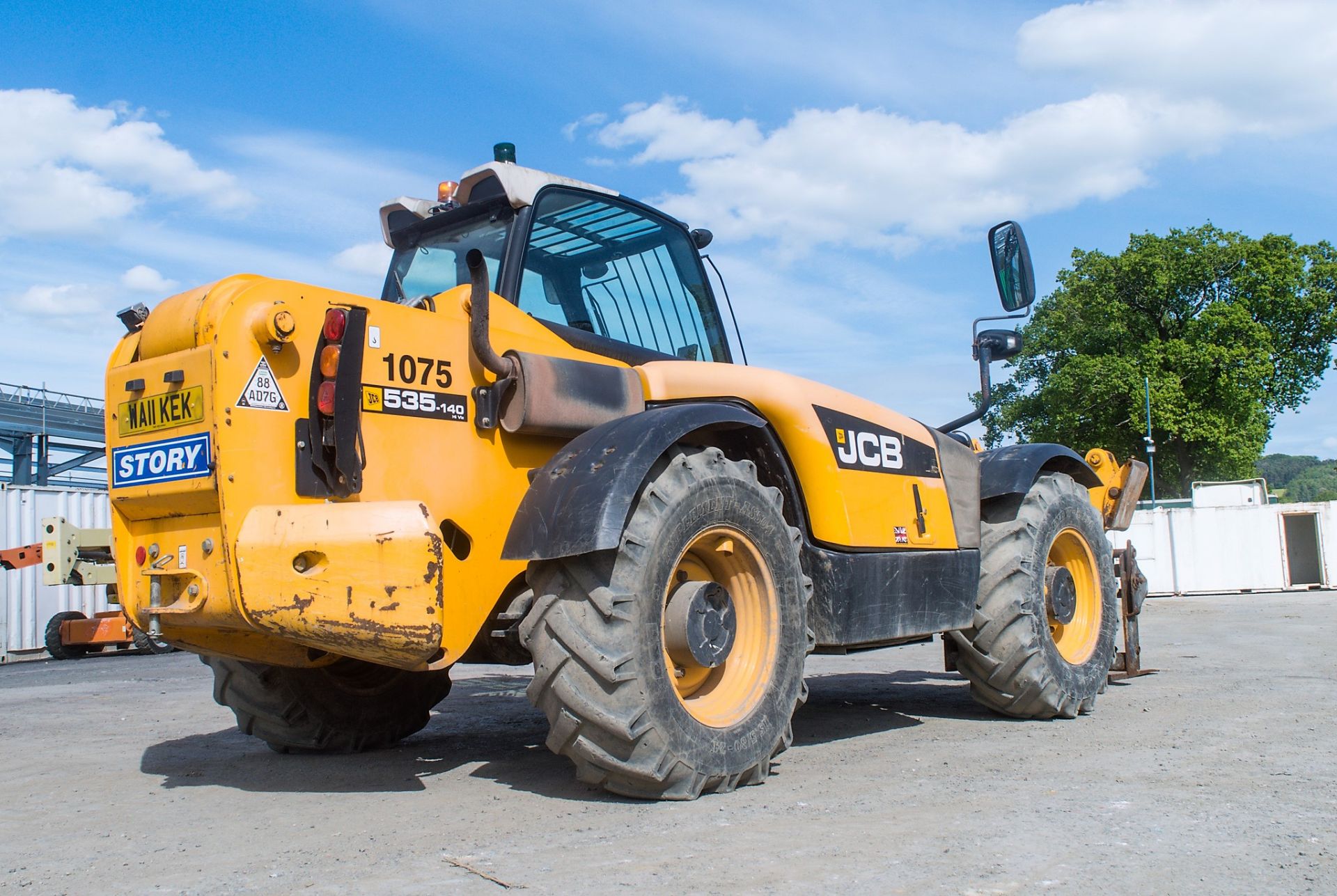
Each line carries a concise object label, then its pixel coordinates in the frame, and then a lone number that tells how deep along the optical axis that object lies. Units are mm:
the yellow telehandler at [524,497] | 3914
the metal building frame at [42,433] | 33531
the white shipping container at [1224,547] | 24906
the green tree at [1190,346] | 42062
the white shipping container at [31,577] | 17750
